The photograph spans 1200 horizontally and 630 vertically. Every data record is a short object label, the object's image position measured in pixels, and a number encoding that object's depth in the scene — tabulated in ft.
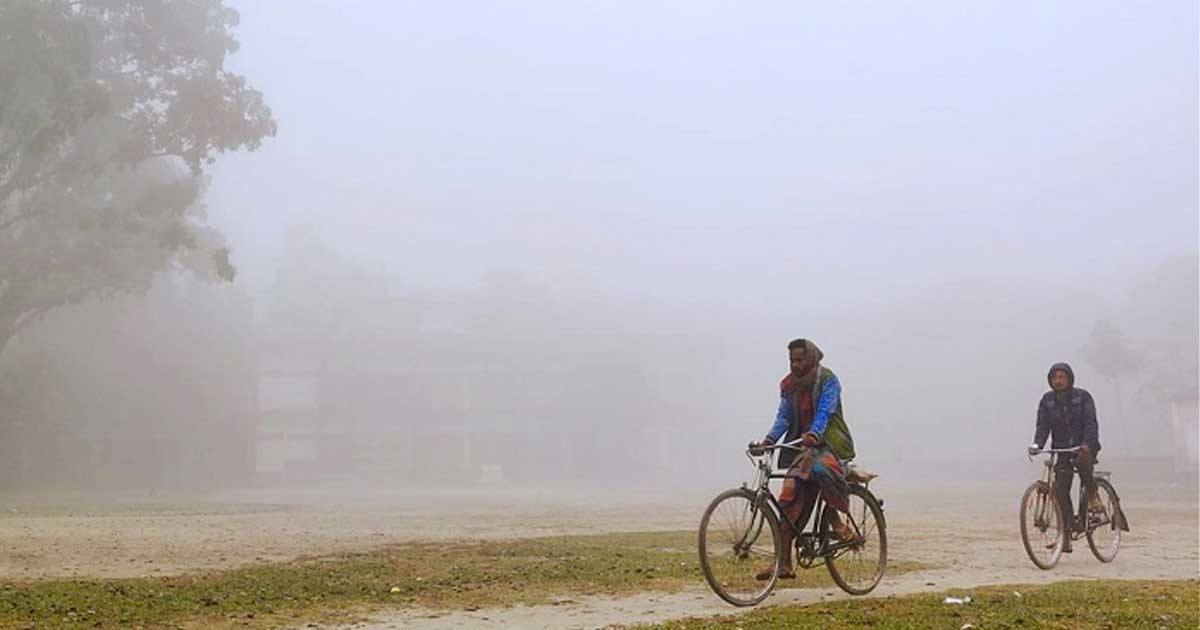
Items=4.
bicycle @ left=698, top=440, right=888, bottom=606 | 25.89
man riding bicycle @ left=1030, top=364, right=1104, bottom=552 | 37.35
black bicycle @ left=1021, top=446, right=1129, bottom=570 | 36.29
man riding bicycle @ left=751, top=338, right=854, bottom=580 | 26.78
